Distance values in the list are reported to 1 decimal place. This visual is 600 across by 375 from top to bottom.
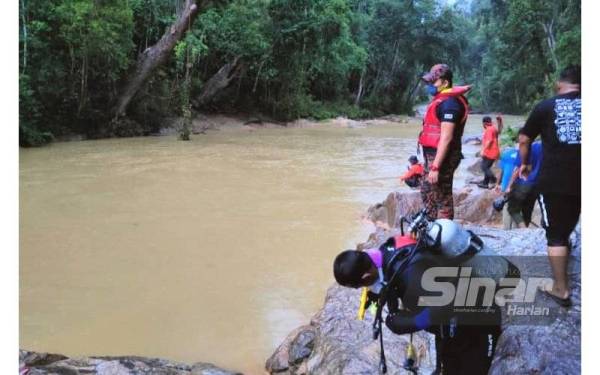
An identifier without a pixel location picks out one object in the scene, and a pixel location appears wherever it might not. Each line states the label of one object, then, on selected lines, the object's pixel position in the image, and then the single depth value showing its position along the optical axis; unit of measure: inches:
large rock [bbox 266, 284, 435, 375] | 123.5
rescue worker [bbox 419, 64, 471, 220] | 151.3
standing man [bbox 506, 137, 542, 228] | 153.0
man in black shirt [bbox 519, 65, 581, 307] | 111.3
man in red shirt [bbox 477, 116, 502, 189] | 355.9
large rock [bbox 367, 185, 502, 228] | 282.7
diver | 82.0
